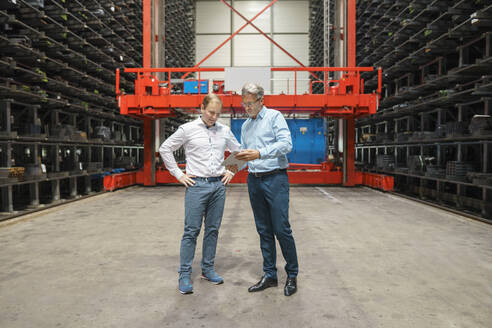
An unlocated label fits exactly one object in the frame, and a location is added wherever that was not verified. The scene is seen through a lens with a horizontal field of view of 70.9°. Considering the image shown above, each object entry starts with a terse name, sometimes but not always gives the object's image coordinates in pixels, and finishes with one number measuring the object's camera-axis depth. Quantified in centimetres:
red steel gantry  958
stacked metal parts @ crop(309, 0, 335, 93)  1723
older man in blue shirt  286
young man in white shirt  301
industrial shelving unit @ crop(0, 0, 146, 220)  681
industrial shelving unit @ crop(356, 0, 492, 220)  675
